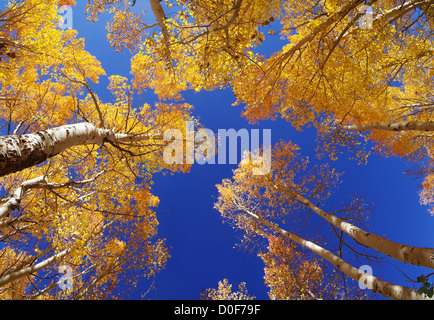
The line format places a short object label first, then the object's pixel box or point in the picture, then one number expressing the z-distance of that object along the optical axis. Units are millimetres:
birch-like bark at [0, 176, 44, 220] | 2789
